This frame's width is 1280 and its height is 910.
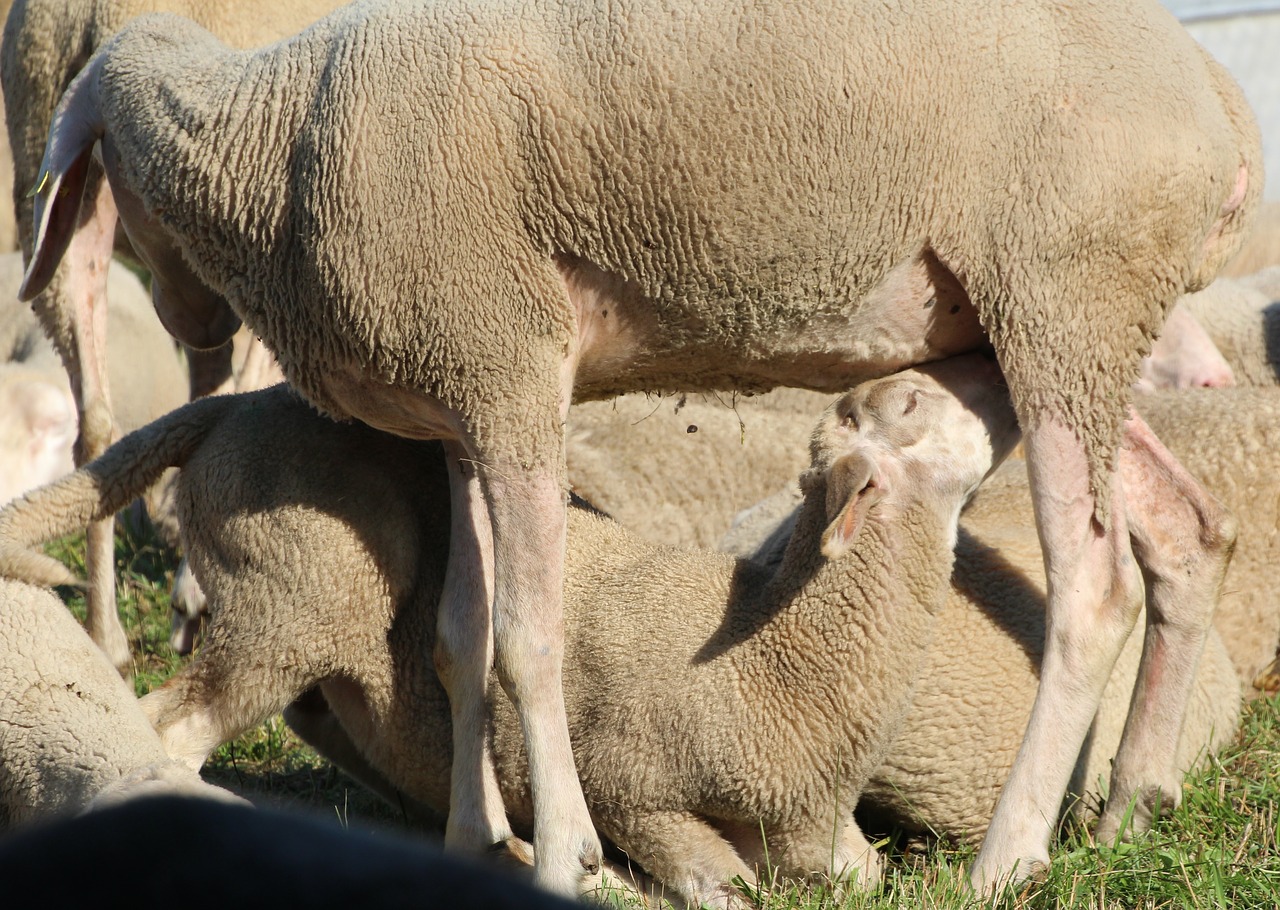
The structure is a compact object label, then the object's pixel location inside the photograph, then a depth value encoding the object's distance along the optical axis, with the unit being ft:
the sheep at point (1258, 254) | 59.77
